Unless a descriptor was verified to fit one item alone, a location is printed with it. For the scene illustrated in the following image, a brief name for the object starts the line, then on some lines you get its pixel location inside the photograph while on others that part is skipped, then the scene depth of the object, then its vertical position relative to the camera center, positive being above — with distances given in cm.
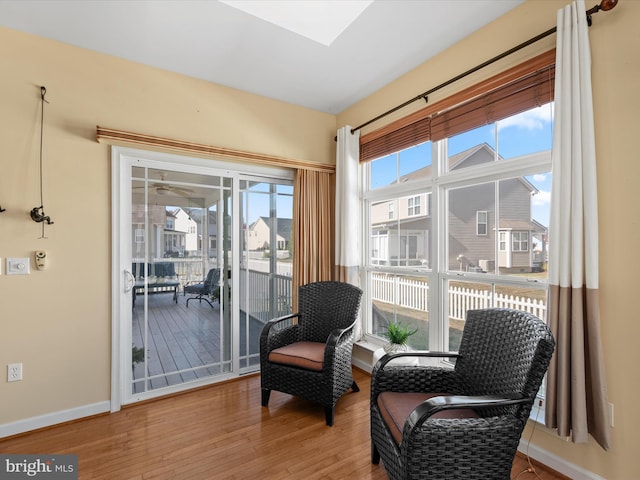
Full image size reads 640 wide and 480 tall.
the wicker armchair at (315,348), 239 -87
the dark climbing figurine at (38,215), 224 +22
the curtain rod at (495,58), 162 +124
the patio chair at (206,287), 299 -41
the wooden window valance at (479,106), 190 +101
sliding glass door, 265 -21
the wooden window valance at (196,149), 247 +87
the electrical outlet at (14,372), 221 -89
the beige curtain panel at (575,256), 162 -7
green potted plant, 264 -80
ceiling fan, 279 +51
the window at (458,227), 208 +14
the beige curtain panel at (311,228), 336 +18
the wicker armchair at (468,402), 135 -80
